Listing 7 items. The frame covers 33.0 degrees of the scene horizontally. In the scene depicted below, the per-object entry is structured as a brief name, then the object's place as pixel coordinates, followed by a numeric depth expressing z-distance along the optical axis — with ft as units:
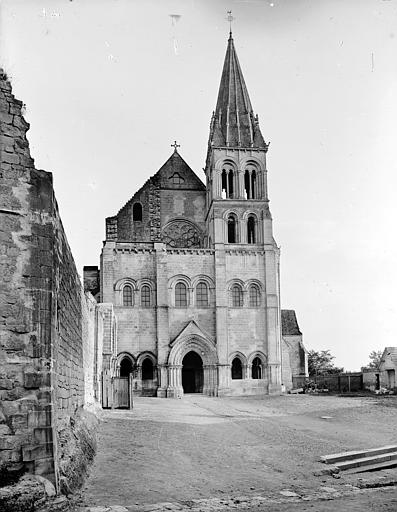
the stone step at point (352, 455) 43.78
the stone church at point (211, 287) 144.87
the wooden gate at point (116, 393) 83.92
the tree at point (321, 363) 305.12
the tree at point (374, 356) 355.77
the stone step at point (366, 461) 42.21
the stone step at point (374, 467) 41.60
